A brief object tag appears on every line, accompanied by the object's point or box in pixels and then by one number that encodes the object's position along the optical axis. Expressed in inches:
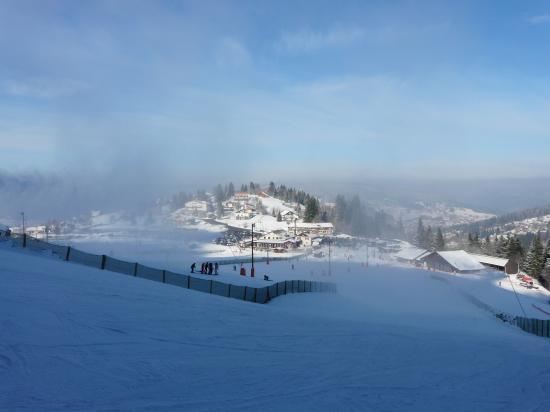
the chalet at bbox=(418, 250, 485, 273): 2605.8
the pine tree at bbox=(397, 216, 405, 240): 5525.6
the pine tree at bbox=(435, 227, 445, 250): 4028.1
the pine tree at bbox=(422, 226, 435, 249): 4235.2
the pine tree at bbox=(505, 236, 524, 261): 3189.5
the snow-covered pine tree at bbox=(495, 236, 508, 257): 3326.8
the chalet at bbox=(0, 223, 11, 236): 1112.1
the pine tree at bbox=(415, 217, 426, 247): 4416.8
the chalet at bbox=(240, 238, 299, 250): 3584.2
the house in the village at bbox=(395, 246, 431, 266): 3051.2
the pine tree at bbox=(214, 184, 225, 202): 7345.0
